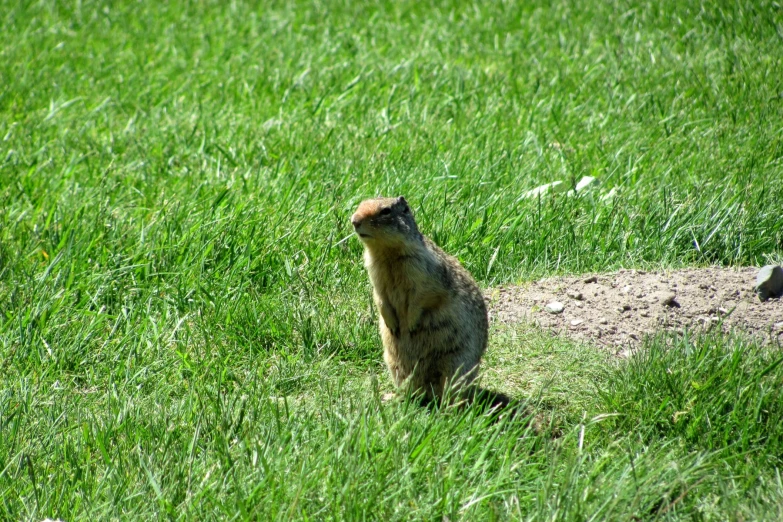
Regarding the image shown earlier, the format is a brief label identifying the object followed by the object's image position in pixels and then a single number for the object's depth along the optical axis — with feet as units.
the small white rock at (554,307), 27.68
